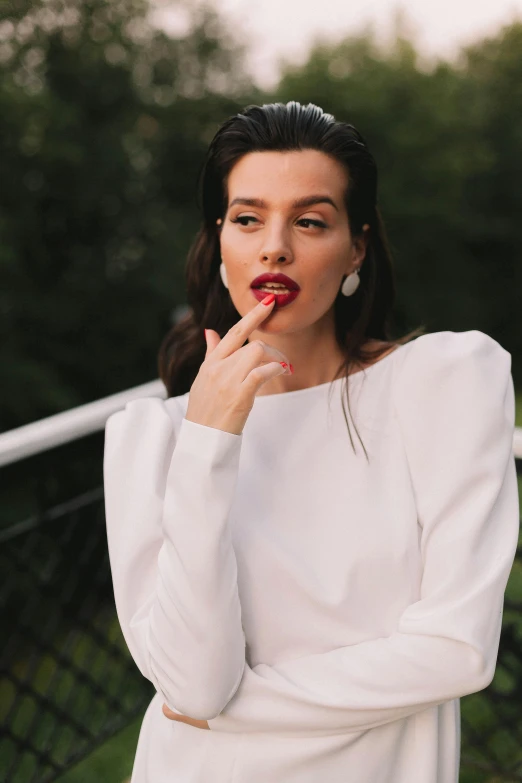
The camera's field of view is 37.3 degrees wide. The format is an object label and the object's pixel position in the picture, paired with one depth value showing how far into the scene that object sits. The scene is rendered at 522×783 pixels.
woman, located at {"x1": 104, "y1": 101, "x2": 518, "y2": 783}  1.42
